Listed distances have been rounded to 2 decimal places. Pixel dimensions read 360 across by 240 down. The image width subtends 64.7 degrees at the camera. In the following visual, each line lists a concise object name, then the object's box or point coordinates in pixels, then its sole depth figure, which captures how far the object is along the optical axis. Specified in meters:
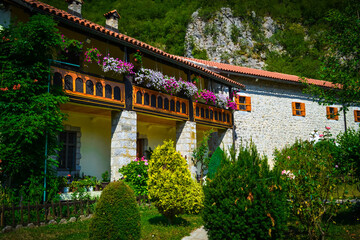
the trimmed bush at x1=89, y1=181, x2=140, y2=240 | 4.14
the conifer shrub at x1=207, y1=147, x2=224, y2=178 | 12.74
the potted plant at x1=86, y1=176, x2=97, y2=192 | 9.38
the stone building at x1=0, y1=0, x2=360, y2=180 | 8.40
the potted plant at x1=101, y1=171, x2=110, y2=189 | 10.48
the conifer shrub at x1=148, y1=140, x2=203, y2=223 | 5.89
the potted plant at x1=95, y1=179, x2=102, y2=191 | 9.66
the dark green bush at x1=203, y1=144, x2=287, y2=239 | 3.71
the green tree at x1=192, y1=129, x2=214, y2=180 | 12.39
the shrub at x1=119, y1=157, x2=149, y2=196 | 8.83
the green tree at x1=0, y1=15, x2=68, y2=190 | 6.14
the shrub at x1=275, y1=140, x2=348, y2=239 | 4.50
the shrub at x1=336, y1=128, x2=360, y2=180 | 6.32
